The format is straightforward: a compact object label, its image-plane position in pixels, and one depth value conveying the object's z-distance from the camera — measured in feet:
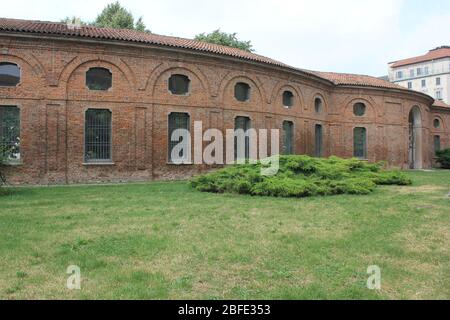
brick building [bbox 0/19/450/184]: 56.59
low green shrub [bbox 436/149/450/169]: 115.03
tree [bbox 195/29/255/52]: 123.75
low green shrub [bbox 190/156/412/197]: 39.70
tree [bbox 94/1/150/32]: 117.29
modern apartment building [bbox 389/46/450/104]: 239.09
